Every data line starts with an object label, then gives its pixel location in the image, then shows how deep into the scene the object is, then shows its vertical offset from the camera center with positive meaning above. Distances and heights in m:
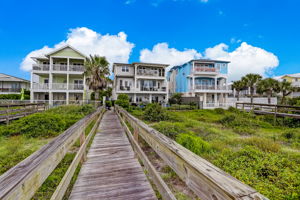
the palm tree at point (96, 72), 18.66 +3.40
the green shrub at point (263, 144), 4.66 -1.58
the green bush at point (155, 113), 10.48 -1.20
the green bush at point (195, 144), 4.23 -1.41
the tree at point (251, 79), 23.83 +3.52
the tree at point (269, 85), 22.73 +2.41
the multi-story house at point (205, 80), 25.97 +3.77
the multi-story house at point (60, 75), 20.73 +3.49
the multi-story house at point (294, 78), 32.25 +5.61
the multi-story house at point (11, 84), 29.14 +2.52
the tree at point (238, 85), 26.08 +2.82
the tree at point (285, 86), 22.20 +2.17
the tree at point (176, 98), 24.83 +0.06
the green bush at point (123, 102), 18.29 -0.59
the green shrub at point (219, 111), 15.97 -1.37
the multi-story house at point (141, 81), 24.78 +3.16
